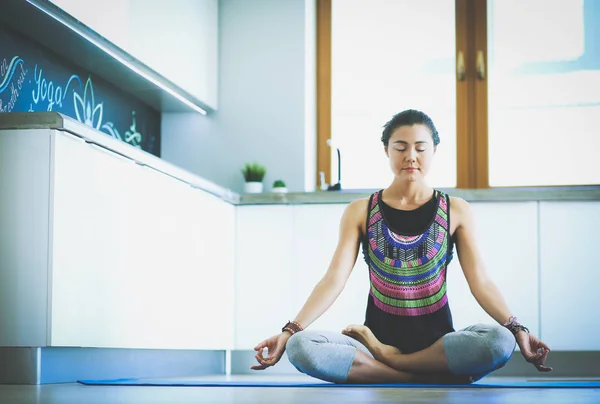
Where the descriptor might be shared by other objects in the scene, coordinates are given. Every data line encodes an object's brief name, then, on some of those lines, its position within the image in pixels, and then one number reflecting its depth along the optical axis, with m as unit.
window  4.98
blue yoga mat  2.50
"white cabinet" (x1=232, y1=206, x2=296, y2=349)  4.62
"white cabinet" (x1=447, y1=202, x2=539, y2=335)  4.41
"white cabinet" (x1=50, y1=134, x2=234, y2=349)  2.85
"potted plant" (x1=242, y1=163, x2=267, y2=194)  4.90
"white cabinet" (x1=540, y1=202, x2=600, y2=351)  4.34
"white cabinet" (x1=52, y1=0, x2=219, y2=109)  3.59
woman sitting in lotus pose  2.66
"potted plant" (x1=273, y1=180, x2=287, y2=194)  4.88
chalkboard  3.48
